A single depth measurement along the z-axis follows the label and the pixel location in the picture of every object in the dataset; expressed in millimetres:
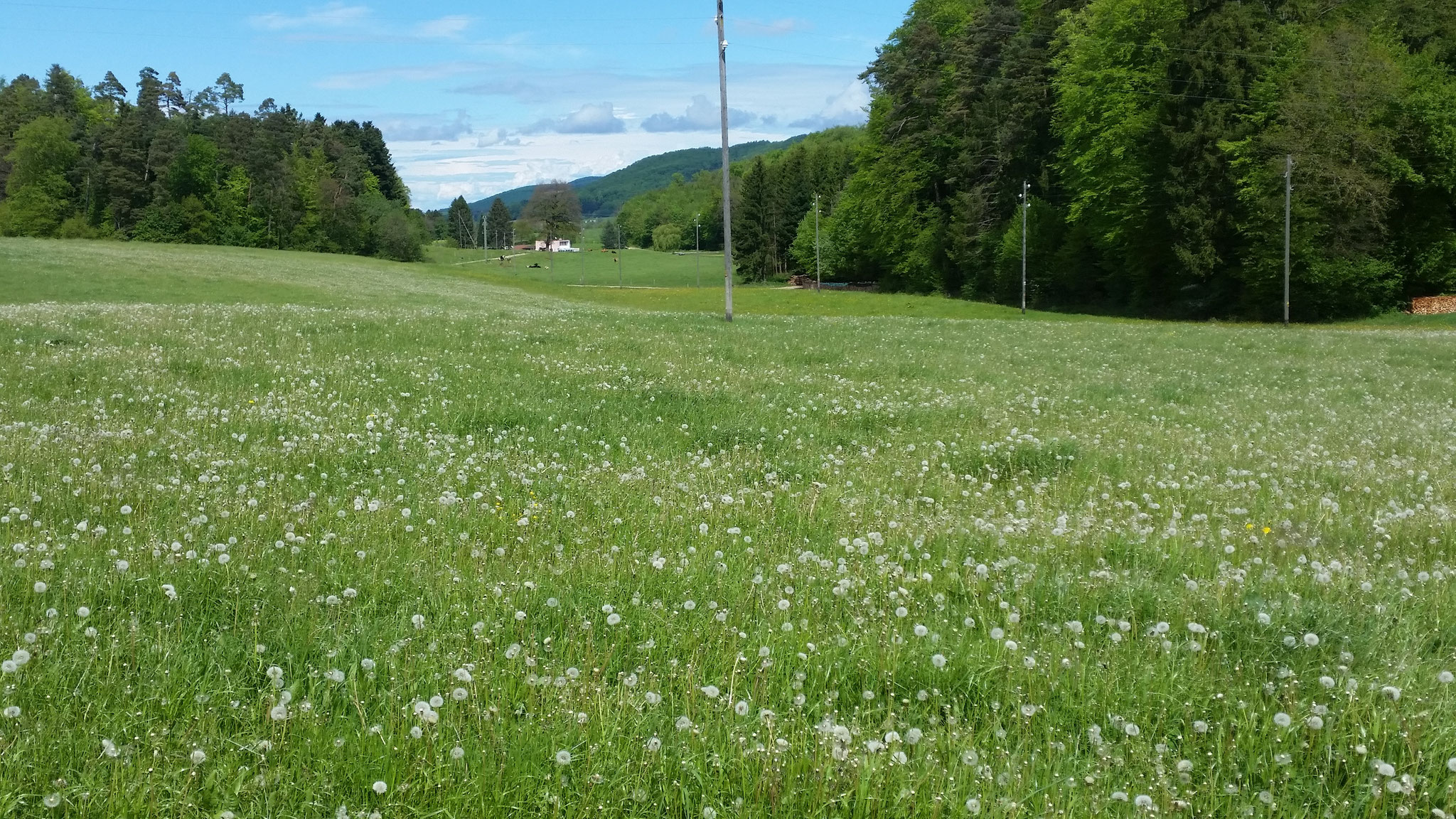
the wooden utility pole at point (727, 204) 30000
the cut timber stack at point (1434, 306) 52438
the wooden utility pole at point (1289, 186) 48969
